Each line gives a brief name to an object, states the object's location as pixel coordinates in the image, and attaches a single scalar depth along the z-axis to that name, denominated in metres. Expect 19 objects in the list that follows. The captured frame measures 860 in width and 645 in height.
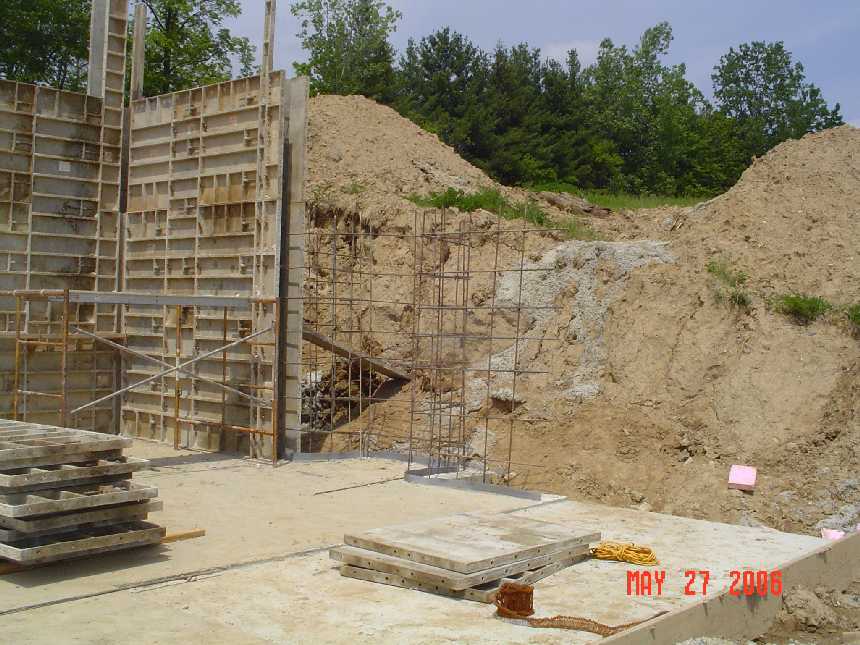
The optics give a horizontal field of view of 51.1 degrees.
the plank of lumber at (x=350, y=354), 16.16
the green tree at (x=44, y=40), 34.88
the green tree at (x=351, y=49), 48.44
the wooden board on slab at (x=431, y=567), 7.39
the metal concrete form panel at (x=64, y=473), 7.64
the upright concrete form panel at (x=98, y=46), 17.38
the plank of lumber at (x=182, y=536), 8.95
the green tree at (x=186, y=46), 36.75
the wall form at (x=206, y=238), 14.64
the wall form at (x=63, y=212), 15.95
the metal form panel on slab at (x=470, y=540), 7.70
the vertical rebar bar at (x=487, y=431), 14.44
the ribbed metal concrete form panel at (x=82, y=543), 7.52
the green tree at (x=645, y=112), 49.59
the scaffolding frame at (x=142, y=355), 13.59
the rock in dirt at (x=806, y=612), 8.23
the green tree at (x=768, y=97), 55.59
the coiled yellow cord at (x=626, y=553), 8.58
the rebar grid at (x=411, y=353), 15.16
